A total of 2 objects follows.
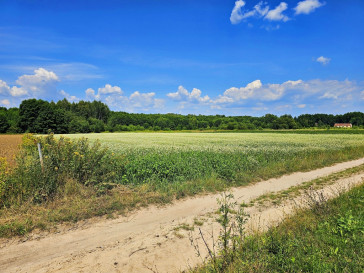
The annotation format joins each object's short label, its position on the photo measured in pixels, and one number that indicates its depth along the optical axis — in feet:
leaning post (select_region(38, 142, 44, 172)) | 25.72
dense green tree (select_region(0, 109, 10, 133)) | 253.65
